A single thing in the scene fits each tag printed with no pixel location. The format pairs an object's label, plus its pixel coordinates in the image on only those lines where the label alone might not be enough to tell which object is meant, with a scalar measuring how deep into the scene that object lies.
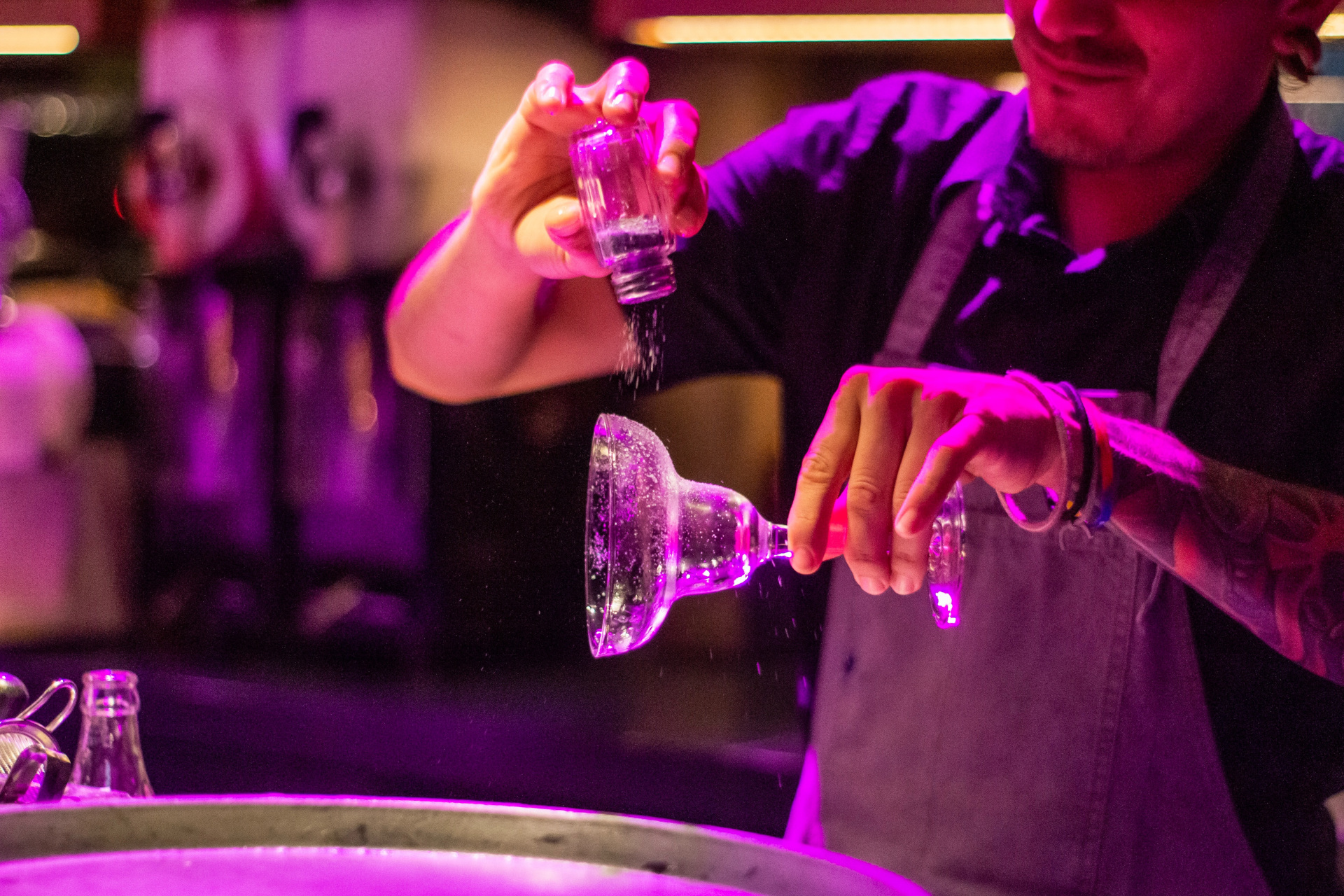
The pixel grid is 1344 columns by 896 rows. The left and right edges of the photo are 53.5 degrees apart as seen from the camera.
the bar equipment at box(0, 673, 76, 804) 0.97
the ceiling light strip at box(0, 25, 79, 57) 3.51
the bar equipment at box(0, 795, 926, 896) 0.90
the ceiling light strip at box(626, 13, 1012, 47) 2.41
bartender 1.31
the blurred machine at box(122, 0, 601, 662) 4.11
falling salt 1.60
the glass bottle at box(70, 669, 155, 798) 1.15
